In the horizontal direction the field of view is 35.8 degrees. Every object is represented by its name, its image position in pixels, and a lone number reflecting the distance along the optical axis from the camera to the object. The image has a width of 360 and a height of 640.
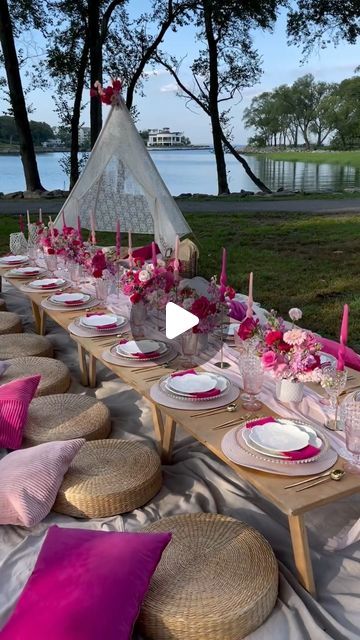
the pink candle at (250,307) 2.59
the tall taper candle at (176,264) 3.24
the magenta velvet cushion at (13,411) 2.78
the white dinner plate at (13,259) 5.44
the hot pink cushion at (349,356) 3.26
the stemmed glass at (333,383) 2.13
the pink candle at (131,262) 3.85
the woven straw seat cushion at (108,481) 2.40
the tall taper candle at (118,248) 4.22
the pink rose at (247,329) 2.48
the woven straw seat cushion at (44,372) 3.46
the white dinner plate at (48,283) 4.43
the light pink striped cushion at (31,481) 2.30
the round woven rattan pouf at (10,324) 4.60
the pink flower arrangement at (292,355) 2.19
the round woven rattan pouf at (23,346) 4.04
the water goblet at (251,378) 2.33
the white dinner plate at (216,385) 2.39
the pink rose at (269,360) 2.23
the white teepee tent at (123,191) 6.82
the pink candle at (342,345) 2.10
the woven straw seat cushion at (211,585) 1.75
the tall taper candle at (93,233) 4.73
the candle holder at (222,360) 2.81
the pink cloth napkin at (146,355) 2.88
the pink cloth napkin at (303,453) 1.91
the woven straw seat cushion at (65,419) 2.87
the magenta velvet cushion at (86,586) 1.59
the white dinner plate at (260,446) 1.93
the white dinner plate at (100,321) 3.38
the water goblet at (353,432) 1.89
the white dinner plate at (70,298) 3.93
